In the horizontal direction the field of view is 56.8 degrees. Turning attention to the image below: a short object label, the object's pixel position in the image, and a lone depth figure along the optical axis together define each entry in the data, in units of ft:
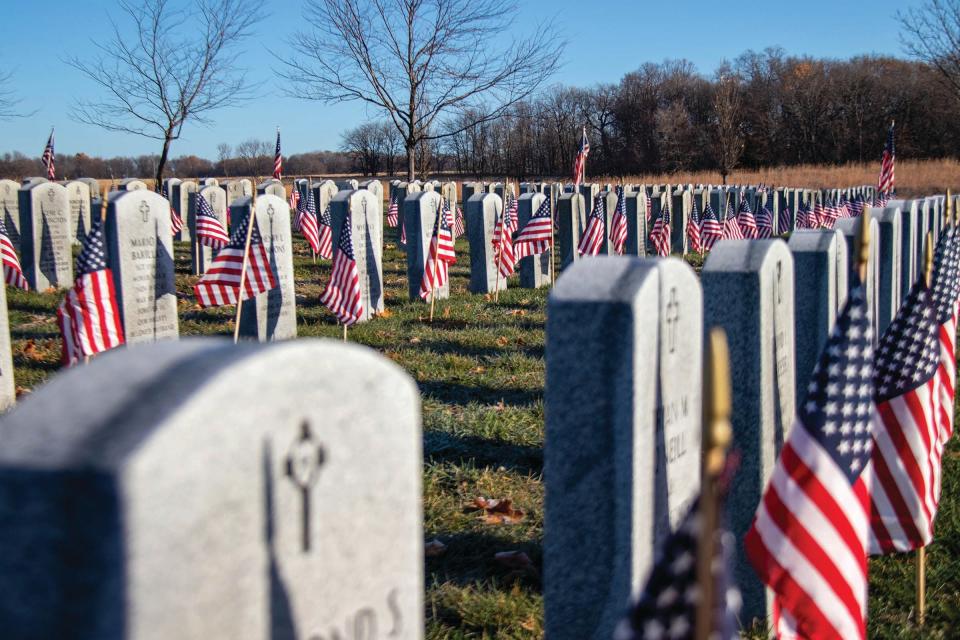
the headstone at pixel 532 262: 44.88
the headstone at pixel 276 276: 28.81
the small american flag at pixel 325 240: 45.68
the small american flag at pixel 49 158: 71.10
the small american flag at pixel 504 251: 39.50
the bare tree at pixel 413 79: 74.84
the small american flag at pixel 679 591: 5.45
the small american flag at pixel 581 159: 64.75
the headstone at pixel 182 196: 66.44
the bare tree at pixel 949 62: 88.15
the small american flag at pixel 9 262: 29.73
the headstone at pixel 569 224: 46.24
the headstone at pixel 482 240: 42.86
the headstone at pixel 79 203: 58.95
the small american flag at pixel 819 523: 9.48
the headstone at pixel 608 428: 9.74
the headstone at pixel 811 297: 14.97
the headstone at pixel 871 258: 20.54
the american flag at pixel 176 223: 60.95
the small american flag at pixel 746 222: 59.06
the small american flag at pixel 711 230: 54.29
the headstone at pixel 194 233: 48.70
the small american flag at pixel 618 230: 47.91
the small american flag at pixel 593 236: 39.78
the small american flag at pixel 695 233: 58.89
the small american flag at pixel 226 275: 25.16
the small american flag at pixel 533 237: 38.63
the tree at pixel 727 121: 179.32
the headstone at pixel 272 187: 63.10
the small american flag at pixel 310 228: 47.11
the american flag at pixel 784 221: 75.51
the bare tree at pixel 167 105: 71.26
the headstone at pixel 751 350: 12.26
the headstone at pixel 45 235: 42.19
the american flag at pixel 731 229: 55.77
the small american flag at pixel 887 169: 70.60
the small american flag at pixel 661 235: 50.67
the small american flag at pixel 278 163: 69.43
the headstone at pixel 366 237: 35.42
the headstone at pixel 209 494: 4.32
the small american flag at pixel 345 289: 29.45
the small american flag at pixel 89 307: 20.72
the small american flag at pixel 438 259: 34.91
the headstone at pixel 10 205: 49.37
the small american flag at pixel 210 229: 36.88
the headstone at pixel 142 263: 23.24
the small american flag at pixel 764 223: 64.75
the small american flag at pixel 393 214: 74.33
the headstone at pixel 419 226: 38.99
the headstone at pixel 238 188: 72.18
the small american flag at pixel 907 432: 12.98
